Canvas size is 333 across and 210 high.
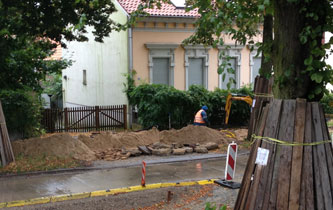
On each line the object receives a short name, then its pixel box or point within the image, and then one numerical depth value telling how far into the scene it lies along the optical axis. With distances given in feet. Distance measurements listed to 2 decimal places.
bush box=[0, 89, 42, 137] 43.75
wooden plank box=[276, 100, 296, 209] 13.08
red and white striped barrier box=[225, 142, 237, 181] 27.61
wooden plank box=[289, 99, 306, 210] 12.90
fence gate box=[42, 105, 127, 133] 63.16
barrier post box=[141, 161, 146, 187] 27.43
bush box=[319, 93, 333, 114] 76.69
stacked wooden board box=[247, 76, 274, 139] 43.66
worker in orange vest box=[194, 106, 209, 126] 53.11
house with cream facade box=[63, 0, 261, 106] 65.62
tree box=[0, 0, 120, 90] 37.58
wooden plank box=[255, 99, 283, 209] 13.50
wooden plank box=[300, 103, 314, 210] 12.83
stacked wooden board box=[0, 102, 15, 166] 33.86
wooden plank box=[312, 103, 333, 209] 12.80
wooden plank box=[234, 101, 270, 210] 14.37
